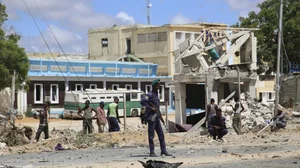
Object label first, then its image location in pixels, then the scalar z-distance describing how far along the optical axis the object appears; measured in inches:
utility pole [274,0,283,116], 1163.0
